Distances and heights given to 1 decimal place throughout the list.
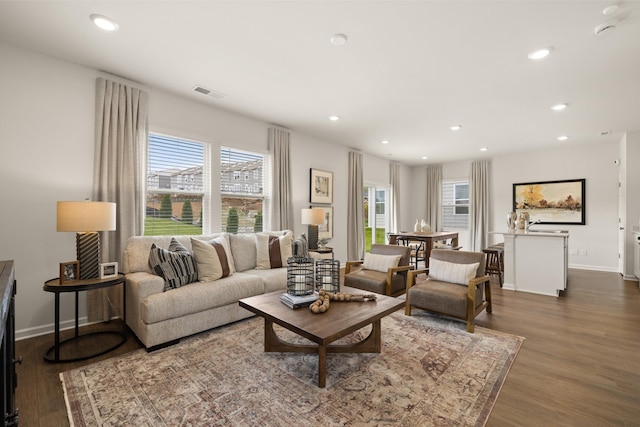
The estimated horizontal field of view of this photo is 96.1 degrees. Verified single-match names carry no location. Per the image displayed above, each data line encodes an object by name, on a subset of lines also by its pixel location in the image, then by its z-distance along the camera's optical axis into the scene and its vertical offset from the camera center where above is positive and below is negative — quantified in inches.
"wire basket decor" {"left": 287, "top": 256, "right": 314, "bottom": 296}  95.7 -20.5
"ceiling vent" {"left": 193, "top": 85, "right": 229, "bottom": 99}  138.0 +61.3
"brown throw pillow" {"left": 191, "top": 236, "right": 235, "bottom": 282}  119.0 -18.9
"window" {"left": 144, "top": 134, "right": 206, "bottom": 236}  141.2 +15.3
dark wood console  42.1 -22.8
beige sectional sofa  97.8 -29.1
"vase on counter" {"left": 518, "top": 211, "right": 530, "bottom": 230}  188.9 -3.2
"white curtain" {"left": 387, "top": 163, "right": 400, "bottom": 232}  307.9 +14.9
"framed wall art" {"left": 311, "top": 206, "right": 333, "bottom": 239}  224.9 -8.9
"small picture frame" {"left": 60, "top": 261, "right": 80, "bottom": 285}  94.6 -19.2
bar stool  197.2 -33.1
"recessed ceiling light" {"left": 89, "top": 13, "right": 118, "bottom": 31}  87.9 +60.7
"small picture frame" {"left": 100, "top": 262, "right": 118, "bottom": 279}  102.8 -20.0
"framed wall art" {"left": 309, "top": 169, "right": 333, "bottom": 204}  216.8 +22.6
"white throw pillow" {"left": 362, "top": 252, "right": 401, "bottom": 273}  144.8 -23.8
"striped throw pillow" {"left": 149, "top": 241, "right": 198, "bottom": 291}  107.8 -19.5
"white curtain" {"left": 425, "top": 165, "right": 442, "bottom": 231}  326.6 +21.2
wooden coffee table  74.2 -29.0
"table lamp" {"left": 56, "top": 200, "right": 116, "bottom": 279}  95.5 -3.1
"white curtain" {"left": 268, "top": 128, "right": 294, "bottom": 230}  187.9 +22.1
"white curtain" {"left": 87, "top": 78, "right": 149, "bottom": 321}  121.0 +21.6
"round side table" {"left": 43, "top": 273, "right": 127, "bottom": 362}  90.6 -28.9
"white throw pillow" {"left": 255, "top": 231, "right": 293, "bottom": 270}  148.9 -18.5
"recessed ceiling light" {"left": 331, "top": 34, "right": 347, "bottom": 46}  96.0 +59.9
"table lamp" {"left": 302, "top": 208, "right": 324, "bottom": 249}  189.3 -2.8
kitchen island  161.6 -26.6
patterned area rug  66.6 -46.1
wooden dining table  209.8 -16.5
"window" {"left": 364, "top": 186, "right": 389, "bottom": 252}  291.6 +1.8
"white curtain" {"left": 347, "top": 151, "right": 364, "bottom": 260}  250.8 +5.1
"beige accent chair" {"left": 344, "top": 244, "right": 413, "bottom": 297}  134.7 -30.0
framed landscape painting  250.5 +14.2
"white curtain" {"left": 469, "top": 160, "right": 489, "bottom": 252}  292.4 +10.6
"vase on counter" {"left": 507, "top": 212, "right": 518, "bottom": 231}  182.7 -3.2
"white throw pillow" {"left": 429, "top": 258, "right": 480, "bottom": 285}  124.3 -24.8
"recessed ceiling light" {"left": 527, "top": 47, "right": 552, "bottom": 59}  102.1 +59.1
